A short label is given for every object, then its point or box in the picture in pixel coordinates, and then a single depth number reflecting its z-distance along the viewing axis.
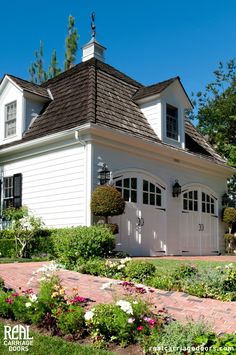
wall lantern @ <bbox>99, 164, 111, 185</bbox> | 12.80
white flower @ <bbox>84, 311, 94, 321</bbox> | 4.80
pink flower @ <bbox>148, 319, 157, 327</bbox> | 4.68
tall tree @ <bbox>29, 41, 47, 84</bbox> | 28.52
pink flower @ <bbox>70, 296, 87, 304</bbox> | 5.35
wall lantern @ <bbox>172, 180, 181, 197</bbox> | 15.52
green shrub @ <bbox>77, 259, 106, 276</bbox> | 8.10
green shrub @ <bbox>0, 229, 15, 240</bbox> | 13.45
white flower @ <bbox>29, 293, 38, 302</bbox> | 5.34
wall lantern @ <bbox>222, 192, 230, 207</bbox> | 18.34
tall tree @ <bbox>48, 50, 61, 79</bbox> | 27.97
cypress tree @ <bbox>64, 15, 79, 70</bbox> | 26.59
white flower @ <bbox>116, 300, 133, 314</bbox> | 4.68
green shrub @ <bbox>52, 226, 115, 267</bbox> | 9.63
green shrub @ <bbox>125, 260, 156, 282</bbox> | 7.58
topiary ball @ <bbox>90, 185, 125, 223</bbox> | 11.91
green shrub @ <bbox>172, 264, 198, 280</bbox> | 7.45
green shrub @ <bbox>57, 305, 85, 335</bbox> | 4.90
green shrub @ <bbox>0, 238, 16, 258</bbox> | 12.79
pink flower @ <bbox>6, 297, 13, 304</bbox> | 5.56
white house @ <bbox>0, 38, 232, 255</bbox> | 13.10
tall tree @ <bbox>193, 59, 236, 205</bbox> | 23.31
